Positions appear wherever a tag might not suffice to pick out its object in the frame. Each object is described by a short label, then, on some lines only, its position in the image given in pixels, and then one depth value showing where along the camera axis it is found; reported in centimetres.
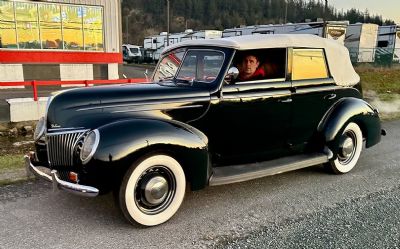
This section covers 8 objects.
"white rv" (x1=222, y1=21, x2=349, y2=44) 3000
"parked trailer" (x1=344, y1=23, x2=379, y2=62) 3303
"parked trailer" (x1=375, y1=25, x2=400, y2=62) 3484
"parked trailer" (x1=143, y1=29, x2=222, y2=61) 3528
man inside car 438
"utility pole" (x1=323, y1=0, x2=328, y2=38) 2822
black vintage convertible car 345
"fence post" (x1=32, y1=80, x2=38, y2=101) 990
